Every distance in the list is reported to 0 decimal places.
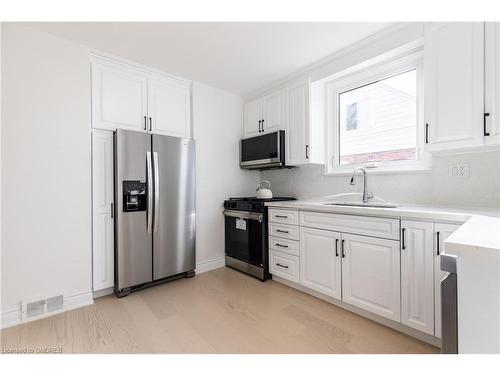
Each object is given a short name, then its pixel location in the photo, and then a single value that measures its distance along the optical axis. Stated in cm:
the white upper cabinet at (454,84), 155
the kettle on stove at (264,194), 302
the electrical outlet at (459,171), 183
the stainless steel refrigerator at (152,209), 233
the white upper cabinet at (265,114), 298
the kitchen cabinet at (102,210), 226
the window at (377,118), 220
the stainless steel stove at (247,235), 270
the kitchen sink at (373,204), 219
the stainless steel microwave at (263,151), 290
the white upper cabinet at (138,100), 231
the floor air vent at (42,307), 189
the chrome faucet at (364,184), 237
